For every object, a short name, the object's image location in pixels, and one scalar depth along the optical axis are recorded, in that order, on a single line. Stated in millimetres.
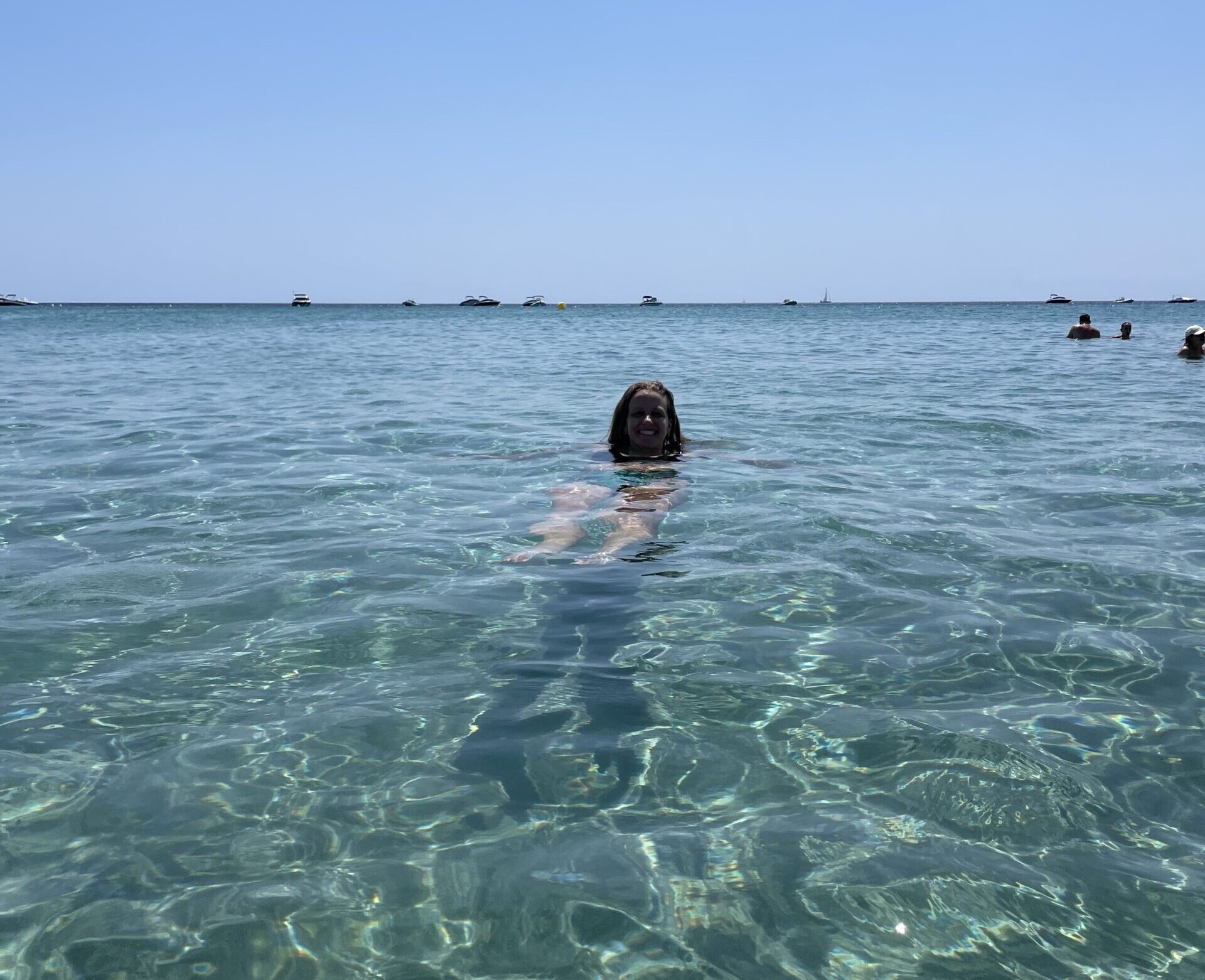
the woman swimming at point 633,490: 5922
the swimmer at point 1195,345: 22297
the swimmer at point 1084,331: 30469
